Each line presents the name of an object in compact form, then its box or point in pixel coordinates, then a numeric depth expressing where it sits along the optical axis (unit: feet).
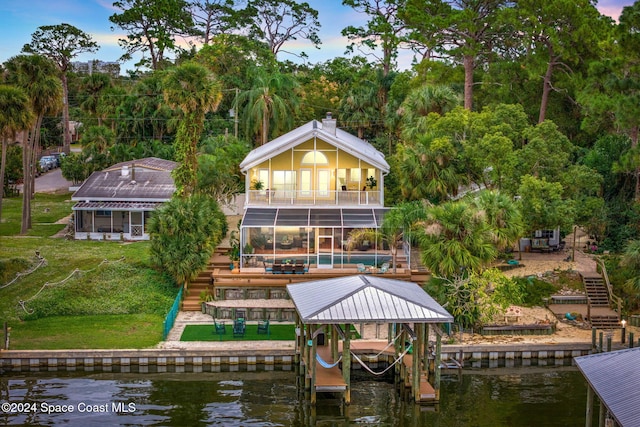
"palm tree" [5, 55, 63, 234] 177.68
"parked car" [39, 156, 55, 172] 259.84
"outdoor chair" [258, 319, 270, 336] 118.98
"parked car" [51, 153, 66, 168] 269.09
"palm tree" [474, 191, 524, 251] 126.72
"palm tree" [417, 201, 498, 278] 121.19
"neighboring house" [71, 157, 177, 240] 168.76
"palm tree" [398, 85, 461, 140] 168.76
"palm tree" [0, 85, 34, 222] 163.32
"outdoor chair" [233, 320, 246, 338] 118.01
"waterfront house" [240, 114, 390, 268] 139.85
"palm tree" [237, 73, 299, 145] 191.52
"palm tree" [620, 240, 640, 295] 127.95
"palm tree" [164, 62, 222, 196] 155.63
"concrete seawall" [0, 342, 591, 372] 107.86
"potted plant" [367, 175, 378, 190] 157.28
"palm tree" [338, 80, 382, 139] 215.10
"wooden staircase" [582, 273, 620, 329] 124.36
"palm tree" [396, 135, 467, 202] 151.33
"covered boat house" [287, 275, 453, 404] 97.14
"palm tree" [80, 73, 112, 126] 246.06
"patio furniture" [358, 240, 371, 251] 141.38
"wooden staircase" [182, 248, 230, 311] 131.95
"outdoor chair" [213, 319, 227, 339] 118.11
